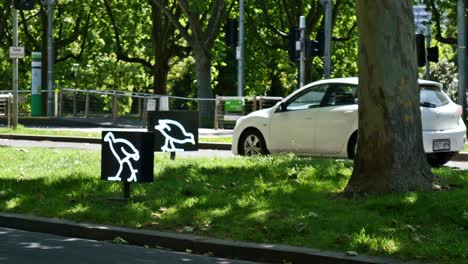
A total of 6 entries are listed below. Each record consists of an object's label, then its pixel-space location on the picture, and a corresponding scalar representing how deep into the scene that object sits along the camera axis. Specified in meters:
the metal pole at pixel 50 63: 36.72
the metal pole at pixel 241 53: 35.34
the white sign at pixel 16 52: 27.62
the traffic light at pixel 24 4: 25.31
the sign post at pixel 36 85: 38.66
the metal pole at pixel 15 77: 28.11
